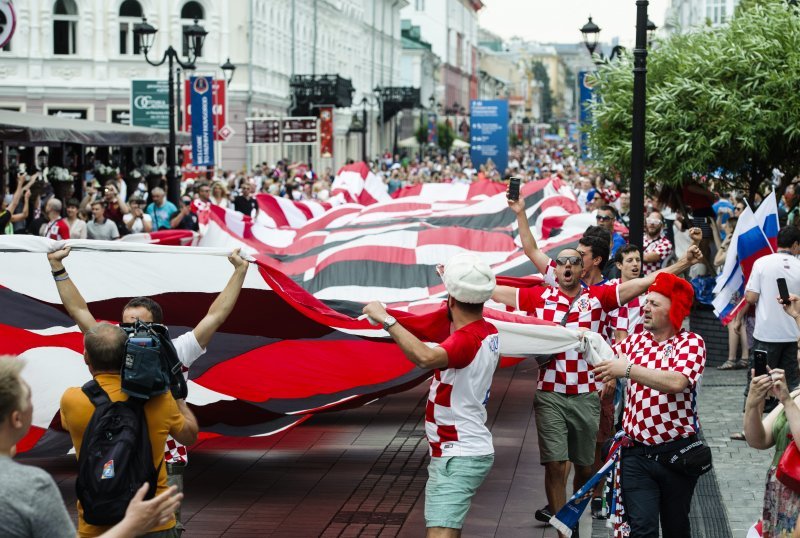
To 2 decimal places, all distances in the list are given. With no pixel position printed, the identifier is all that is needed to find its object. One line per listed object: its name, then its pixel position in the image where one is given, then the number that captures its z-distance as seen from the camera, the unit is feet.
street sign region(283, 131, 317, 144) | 136.98
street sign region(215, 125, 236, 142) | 105.50
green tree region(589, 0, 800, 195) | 46.52
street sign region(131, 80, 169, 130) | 101.76
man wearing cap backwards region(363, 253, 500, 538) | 18.95
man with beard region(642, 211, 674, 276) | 40.74
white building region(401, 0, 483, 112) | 378.32
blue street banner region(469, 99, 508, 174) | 172.04
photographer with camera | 19.81
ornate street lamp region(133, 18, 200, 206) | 75.73
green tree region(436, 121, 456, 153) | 290.56
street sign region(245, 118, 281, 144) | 136.77
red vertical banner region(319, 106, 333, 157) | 165.48
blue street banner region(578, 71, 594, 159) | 55.47
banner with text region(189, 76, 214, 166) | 93.66
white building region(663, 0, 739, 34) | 245.49
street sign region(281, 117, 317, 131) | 138.00
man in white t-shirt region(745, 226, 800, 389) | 33.65
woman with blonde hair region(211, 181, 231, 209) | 67.27
